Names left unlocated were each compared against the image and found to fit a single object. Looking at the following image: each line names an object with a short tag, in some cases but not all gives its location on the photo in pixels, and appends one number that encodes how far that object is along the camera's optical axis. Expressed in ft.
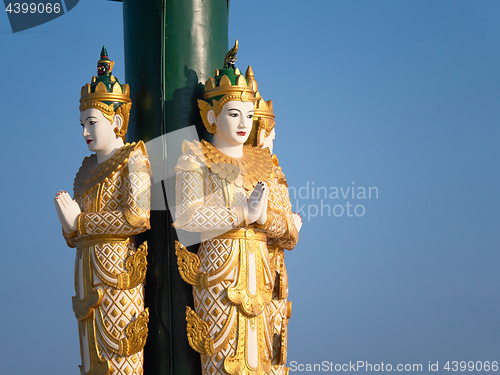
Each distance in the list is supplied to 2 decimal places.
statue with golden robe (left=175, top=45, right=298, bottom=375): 39.68
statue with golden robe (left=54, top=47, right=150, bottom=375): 40.45
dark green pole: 42.83
